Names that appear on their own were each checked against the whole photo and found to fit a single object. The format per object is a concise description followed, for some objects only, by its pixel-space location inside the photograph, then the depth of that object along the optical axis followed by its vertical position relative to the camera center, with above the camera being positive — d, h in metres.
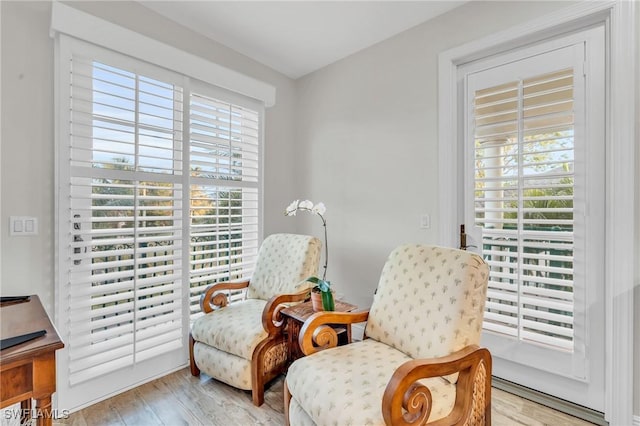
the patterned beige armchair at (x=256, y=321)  1.98 -0.76
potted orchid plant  1.91 -0.50
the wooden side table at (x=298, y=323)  1.98 -0.74
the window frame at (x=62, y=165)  1.86 +0.29
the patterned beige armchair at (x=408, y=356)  1.20 -0.68
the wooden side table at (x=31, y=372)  0.97 -0.52
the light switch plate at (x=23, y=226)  1.76 -0.08
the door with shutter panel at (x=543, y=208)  1.82 +0.04
